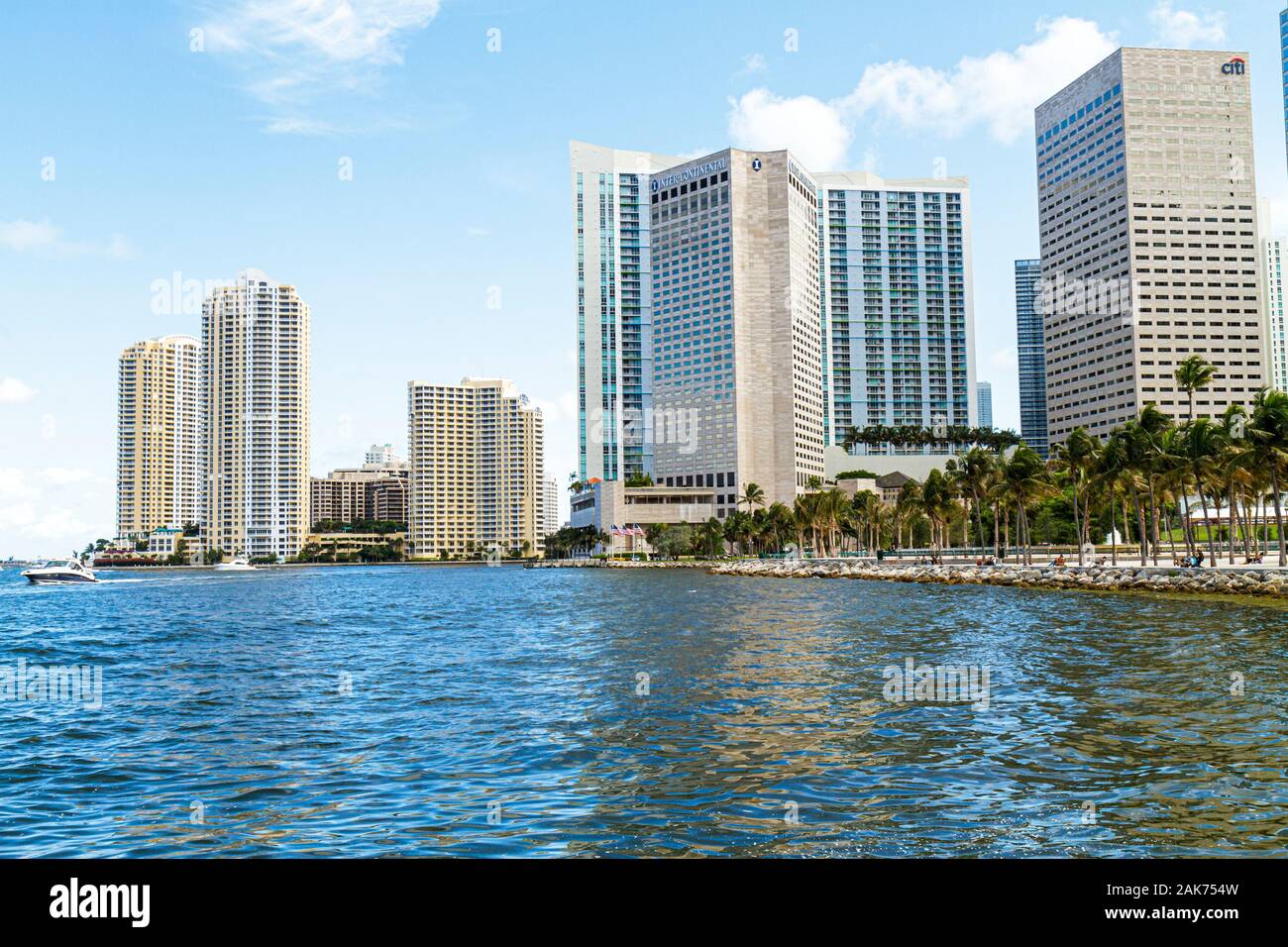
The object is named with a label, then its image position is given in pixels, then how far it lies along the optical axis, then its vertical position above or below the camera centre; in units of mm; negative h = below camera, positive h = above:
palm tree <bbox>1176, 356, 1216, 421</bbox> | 99188 +13913
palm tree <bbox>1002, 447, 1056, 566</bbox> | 109812 +3869
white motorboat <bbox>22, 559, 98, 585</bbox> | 153125 -7818
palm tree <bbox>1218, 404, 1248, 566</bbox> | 75062 +5184
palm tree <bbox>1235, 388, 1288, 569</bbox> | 70062 +5054
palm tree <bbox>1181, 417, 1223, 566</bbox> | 79625 +4984
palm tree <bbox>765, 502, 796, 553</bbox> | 195750 -1514
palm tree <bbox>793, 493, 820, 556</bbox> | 176500 +376
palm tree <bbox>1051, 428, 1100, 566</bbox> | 100500 +6032
